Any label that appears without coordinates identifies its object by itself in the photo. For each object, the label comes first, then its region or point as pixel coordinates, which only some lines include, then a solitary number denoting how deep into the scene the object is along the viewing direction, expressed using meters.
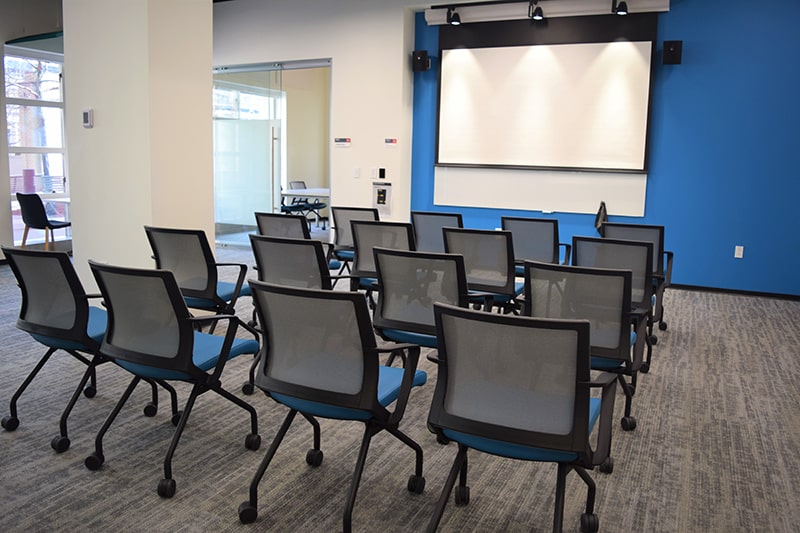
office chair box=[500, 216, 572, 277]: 5.11
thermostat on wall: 5.36
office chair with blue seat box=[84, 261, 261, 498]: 2.76
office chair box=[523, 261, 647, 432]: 3.07
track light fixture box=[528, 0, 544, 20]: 7.69
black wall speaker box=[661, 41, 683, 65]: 7.31
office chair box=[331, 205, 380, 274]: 5.99
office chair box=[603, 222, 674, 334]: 4.87
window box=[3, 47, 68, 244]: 8.54
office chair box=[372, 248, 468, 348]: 3.45
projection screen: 7.62
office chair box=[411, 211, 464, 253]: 5.57
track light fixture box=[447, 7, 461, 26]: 8.21
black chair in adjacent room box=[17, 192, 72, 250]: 8.05
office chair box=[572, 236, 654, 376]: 3.94
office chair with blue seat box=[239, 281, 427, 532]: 2.39
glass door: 9.78
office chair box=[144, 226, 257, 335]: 4.16
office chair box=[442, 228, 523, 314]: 4.38
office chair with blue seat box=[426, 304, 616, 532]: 2.08
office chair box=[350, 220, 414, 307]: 4.77
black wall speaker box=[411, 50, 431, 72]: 8.54
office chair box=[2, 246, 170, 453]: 3.12
